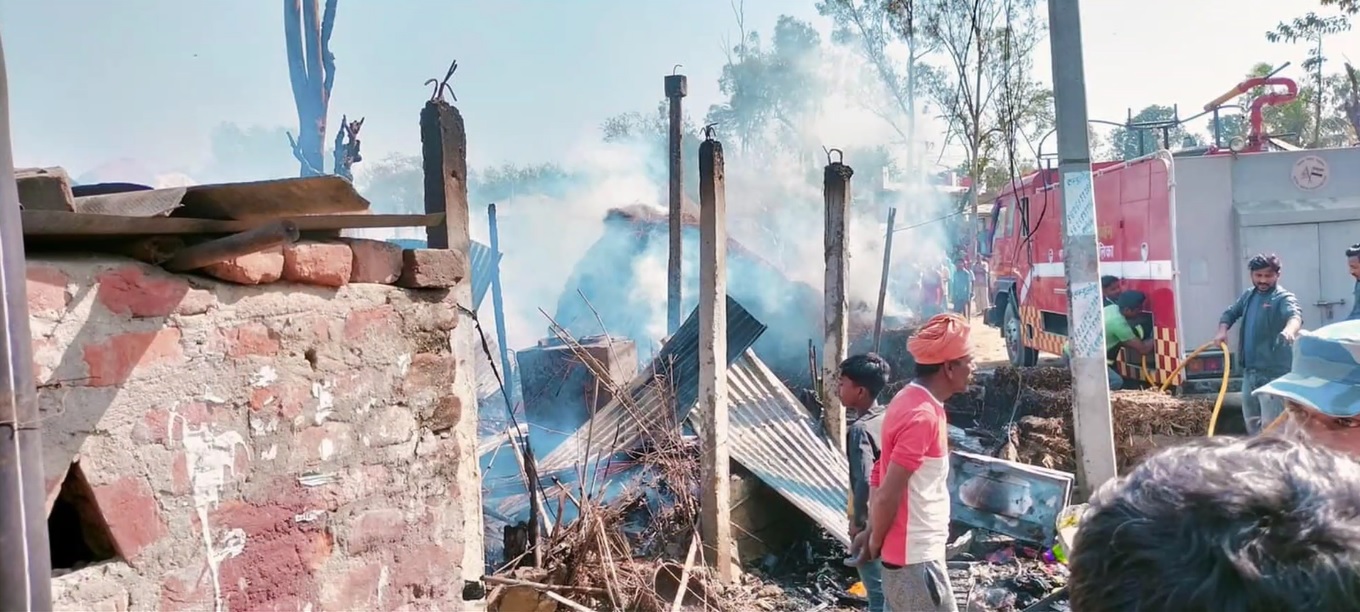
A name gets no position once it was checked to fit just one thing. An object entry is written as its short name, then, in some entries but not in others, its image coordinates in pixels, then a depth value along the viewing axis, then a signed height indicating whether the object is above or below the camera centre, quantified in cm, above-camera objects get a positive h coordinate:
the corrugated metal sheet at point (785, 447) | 604 -103
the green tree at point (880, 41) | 2622 +814
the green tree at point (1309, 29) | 2014 +580
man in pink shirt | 327 -71
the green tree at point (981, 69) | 1948 +520
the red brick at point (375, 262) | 252 +19
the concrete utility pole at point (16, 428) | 142 -14
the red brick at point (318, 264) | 229 +18
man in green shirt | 812 -38
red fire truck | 762 +41
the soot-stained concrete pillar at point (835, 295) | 665 +4
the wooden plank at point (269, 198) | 209 +33
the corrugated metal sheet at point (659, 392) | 603 -58
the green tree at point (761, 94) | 3328 +813
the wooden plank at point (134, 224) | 174 +25
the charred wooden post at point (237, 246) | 198 +20
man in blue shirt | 601 -36
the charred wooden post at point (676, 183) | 948 +148
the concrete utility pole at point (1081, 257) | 580 +21
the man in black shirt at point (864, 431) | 381 -59
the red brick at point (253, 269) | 213 +16
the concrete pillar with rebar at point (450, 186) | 405 +65
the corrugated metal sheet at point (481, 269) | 1063 +65
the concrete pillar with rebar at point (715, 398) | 548 -57
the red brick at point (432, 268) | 271 +17
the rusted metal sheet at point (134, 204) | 194 +31
